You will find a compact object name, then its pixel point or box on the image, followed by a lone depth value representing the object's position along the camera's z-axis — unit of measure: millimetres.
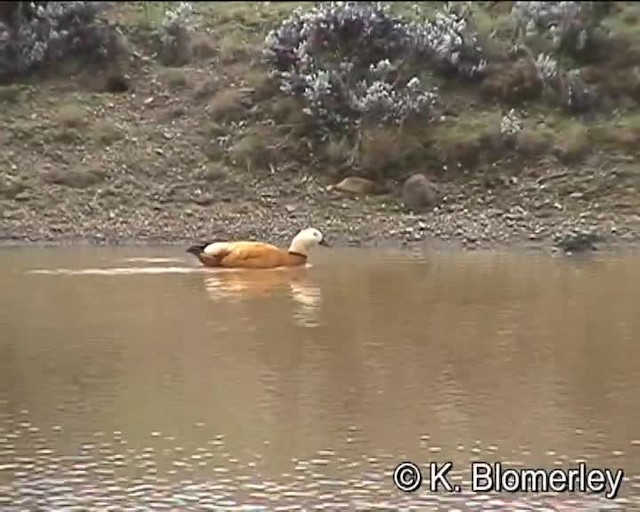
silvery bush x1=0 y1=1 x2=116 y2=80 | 20141
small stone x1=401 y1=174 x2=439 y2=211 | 16328
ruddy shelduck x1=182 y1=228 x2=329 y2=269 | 12305
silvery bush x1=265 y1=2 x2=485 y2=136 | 18438
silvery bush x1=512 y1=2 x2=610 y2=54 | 20516
